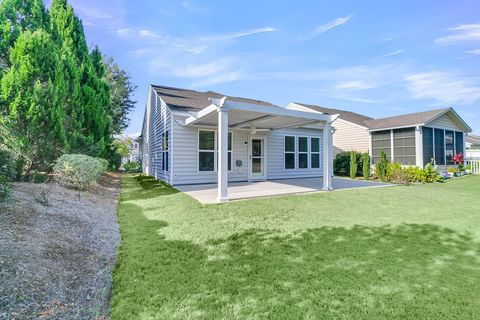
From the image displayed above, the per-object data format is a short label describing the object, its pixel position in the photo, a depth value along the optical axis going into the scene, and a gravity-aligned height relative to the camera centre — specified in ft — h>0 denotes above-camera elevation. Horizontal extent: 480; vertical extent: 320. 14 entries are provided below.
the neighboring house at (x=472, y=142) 99.98 +8.05
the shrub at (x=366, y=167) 43.29 -0.98
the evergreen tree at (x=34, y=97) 21.72 +6.24
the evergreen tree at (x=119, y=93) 72.28 +22.06
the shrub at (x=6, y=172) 12.50 -0.55
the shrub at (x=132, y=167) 68.67 -1.10
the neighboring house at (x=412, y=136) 46.62 +5.45
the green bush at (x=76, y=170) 22.52 -0.63
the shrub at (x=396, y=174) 37.40 -2.03
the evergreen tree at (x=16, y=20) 25.34 +17.43
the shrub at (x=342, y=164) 50.68 -0.48
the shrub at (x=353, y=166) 45.29 -0.82
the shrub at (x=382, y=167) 39.99 -1.02
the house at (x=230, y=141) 24.26 +3.13
